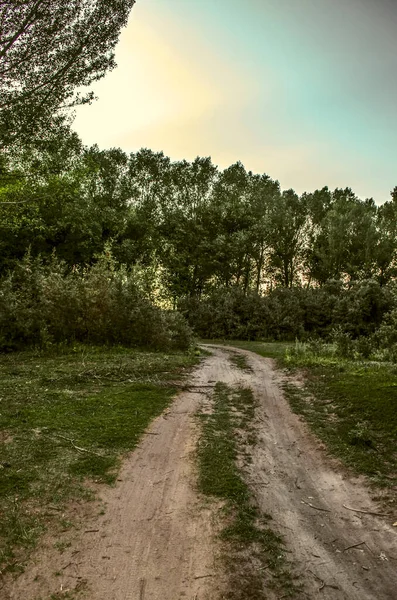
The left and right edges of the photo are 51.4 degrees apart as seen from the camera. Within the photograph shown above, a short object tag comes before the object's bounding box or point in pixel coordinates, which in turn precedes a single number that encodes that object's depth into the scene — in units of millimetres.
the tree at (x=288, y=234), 41594
